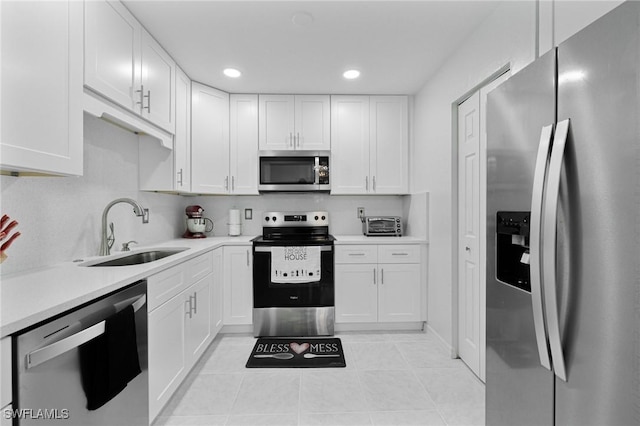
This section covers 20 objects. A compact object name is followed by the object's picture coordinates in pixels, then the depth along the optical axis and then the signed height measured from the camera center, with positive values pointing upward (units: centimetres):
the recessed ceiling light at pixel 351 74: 272 +130
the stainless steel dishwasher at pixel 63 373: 87 -49
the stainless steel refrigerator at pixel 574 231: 69 -4
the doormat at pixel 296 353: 235 -116
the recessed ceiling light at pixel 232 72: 269 +130
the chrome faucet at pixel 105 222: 191 -5
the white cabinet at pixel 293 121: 322 +101
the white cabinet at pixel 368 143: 326 +79
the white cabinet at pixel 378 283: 296 -67
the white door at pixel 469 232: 214 -12
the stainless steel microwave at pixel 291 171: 318 +47
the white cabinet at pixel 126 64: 154 +93
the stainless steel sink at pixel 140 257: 189 -29
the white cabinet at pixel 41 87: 106 +50
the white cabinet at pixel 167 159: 250 +47
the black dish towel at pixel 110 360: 110 -57
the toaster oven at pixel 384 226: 329 -11
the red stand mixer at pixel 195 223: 317 -8
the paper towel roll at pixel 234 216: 334 -1
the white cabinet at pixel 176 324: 158 -69
